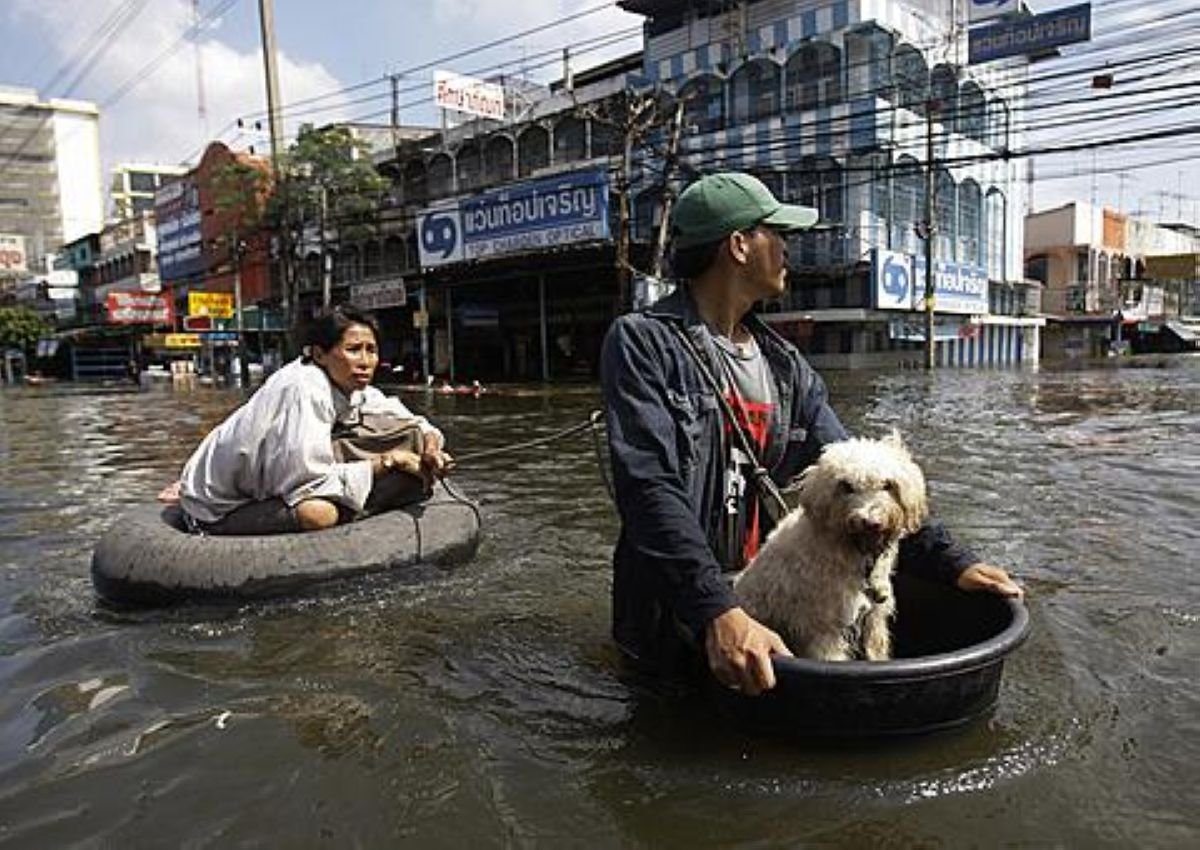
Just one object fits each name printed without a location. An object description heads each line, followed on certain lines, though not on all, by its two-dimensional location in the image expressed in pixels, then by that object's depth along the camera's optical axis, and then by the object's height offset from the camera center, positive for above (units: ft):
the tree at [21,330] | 191.83 +6.96
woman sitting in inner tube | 15.55 -1.74
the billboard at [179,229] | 163.73 +23.87
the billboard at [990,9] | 104.83 +37.61
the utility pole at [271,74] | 97.39 +30.05
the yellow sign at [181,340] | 142.82 +2.63
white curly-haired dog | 8.45 -2.15
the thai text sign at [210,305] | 131.54 +7.58
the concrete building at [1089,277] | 159.33 +9.27
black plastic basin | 7.99 -3.28
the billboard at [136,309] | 155.63 +8.60
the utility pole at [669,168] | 68.90 +13.61
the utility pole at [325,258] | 105.35 +10.98
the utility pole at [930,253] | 96.37 +8.89
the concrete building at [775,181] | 97.35 +18.30
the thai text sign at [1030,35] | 84.79 +28.99
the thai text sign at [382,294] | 110.32 +7.01
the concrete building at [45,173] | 327.06 +69.37
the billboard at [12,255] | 252.83 +30.13
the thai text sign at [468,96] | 118.62 +33.79
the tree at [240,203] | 122.01 +21.31
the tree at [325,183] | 109.19 +20.78
